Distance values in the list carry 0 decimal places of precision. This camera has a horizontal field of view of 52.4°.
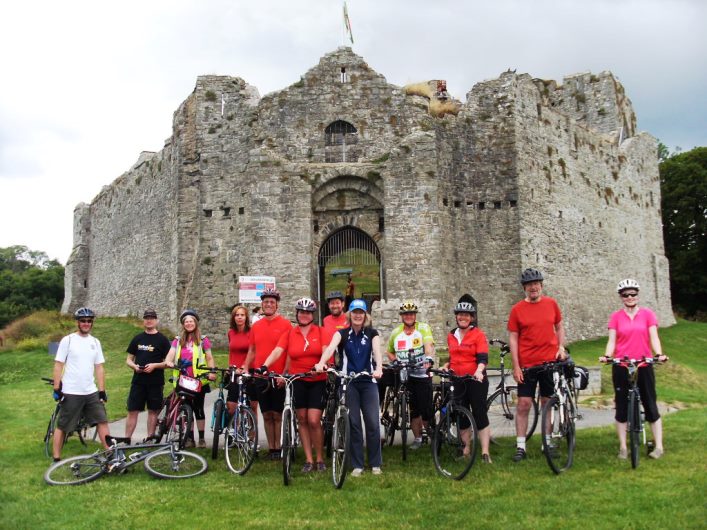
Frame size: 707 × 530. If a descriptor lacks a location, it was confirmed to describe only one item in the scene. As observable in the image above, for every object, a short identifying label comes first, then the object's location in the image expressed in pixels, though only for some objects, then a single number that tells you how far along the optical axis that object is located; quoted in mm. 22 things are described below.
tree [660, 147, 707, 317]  39688
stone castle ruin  21016
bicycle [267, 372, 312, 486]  7520
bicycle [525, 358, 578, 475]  7604
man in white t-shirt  8875
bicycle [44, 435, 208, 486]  8016
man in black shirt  9781
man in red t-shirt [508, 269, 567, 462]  8203
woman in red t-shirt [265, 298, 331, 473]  8320
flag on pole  25456
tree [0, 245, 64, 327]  49844
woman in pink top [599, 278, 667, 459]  8055
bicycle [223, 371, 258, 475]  8230
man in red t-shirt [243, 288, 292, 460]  8781
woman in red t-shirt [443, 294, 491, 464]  8359
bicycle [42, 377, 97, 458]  9625
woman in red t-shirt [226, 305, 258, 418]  9781
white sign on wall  18703
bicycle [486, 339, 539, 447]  9594
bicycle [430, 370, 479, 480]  7930
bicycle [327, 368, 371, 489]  7324
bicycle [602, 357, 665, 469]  7734
